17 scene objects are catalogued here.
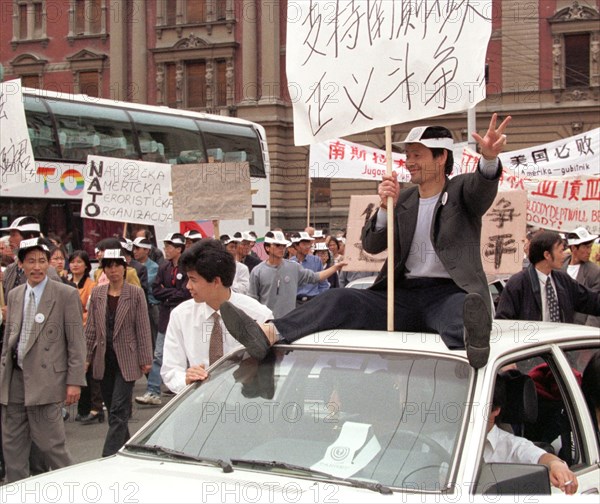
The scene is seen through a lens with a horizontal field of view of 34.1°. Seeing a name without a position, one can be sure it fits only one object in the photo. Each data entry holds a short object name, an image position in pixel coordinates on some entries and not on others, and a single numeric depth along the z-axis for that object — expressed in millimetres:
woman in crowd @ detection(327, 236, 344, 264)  19141
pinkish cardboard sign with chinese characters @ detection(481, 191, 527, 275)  9508
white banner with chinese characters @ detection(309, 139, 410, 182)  19391
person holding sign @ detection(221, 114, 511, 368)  4332
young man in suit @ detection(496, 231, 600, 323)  8016
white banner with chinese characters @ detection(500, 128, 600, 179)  16016
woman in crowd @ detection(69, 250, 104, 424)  10375
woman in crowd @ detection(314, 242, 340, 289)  17031
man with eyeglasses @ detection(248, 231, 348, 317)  11070
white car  3408
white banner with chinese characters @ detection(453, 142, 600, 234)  13727
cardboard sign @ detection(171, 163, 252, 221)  11820
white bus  17562
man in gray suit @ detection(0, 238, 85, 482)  6602
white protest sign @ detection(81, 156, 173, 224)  14039
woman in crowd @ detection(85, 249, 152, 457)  8133
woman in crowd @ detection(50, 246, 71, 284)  10505
